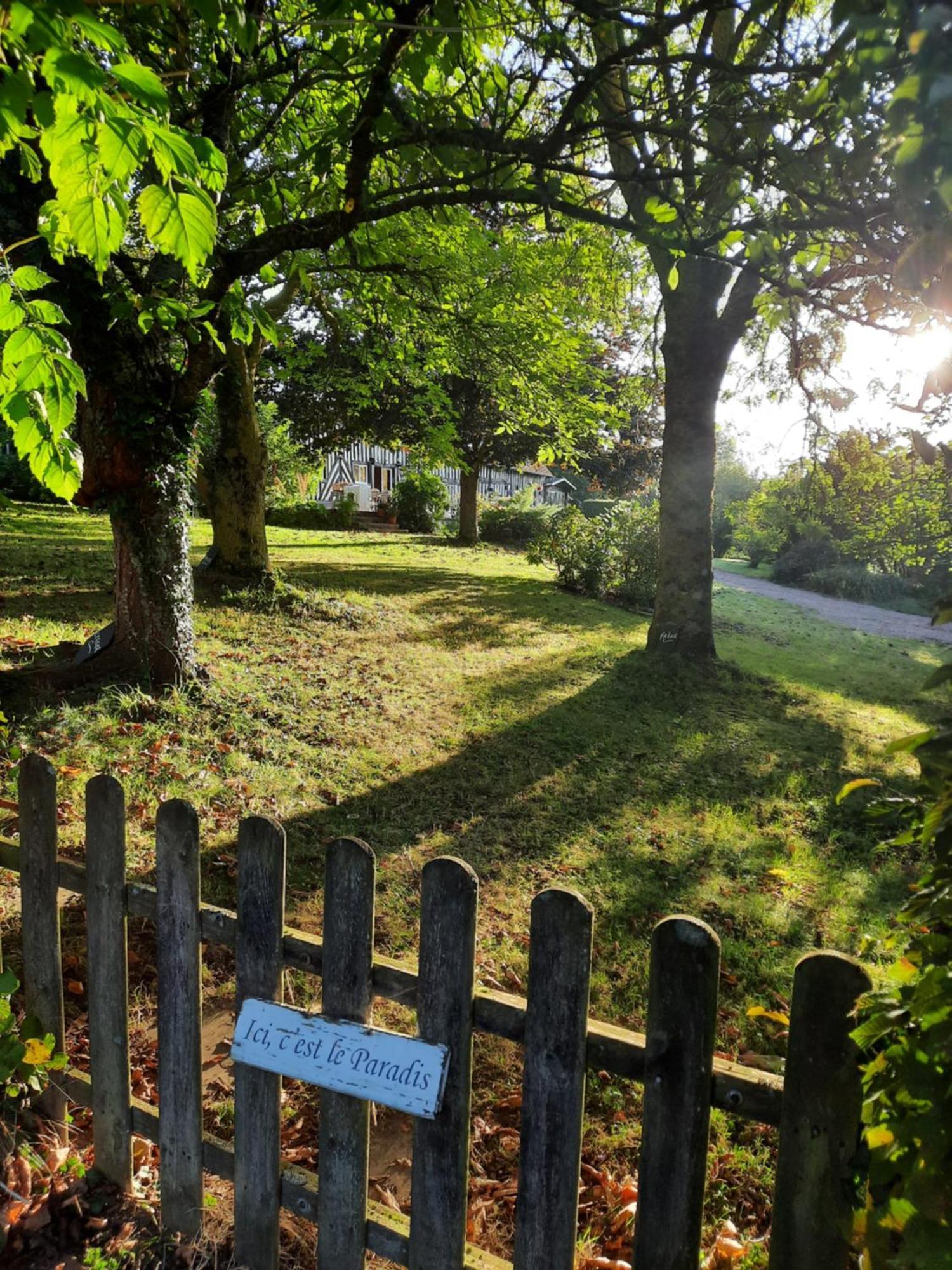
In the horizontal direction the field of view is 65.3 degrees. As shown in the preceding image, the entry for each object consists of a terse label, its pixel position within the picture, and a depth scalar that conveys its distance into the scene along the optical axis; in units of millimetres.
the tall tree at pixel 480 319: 8555
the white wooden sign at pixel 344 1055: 1743
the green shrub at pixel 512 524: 25953
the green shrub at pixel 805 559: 29609
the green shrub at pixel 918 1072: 1027
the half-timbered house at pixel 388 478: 35656
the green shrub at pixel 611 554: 15234
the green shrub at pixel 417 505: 26312
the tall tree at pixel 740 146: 2768
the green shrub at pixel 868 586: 26891
